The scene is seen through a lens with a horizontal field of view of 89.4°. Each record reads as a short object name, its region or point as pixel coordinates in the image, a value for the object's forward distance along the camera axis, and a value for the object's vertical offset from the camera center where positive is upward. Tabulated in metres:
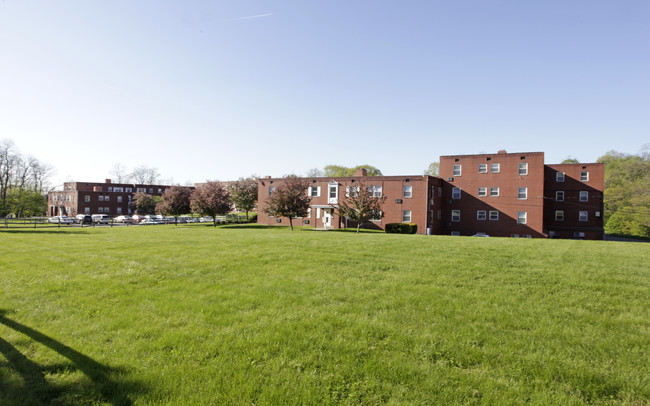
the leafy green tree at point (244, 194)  55.09 +2.34
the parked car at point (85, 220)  52.47 -2.72
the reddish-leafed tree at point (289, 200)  36.59 +0.98
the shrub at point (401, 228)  34.83 -1.72
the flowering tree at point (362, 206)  31.22 +0.45
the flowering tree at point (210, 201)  40.09 +0.75
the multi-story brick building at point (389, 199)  39.12 +1.53
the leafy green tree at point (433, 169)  90.56 +12.31
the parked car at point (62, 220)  50.47 -2.69
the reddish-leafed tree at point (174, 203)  44.59 +0.43
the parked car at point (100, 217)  69.06 -2.75
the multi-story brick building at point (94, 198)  82.50 +1.55
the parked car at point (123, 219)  59.22 -2.72
